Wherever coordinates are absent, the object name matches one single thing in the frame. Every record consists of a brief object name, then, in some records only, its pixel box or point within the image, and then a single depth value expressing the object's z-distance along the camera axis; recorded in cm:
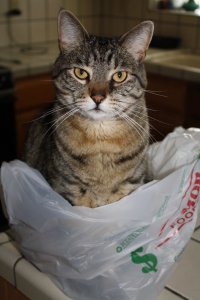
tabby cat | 93
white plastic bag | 68
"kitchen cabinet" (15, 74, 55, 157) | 205
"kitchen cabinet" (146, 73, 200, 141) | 212
